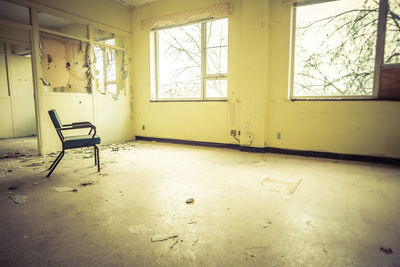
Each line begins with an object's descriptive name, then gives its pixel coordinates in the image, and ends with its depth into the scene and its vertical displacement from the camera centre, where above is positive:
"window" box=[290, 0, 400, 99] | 3.48 +0.98
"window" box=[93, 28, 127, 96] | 5.01 +1.04
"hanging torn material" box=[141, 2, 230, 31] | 4.50 +1.91
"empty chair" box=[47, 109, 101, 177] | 2.87 -0.40
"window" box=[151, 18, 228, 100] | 4.79 +1.02
